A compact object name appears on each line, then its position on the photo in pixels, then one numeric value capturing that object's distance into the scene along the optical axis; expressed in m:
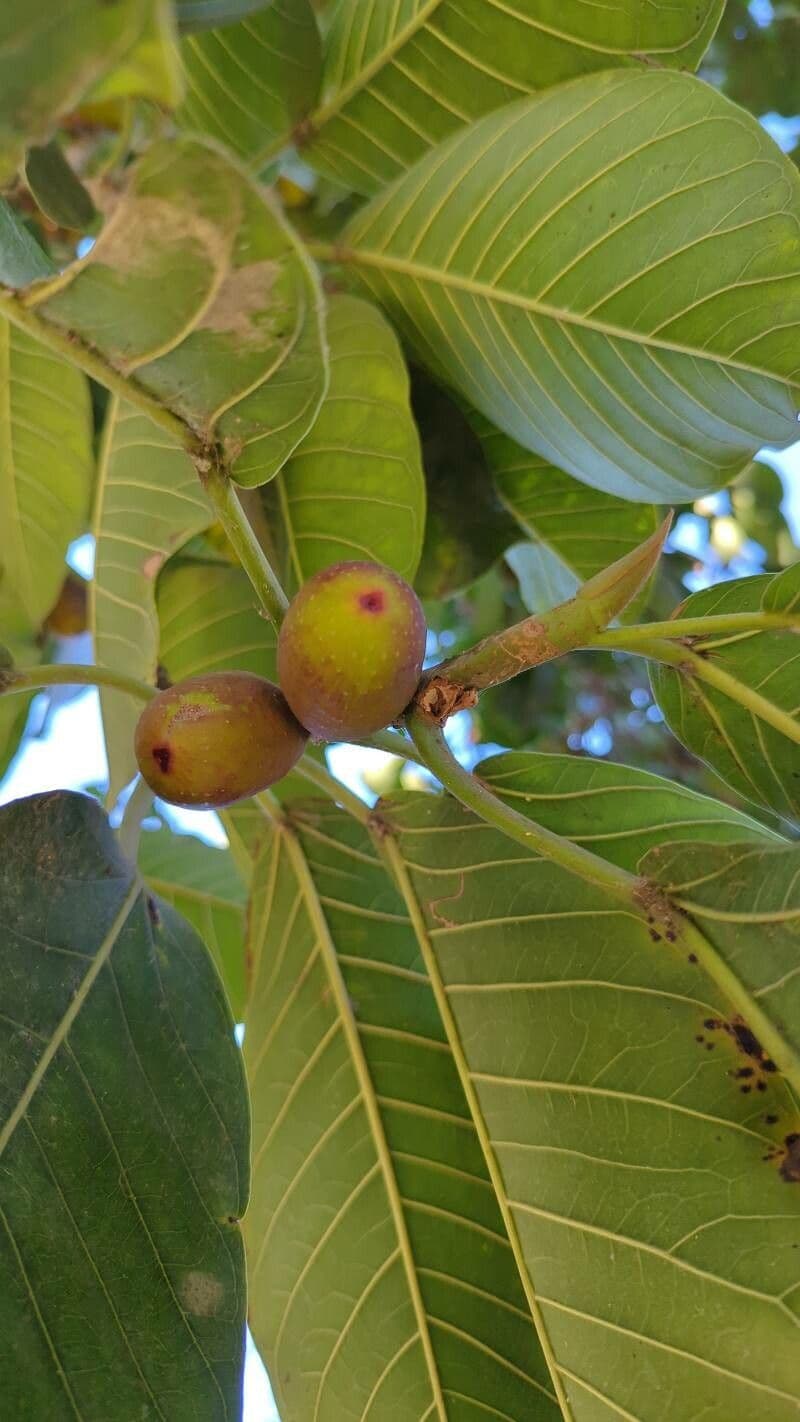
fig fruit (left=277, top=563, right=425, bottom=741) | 0.16
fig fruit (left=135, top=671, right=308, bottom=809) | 0.16
